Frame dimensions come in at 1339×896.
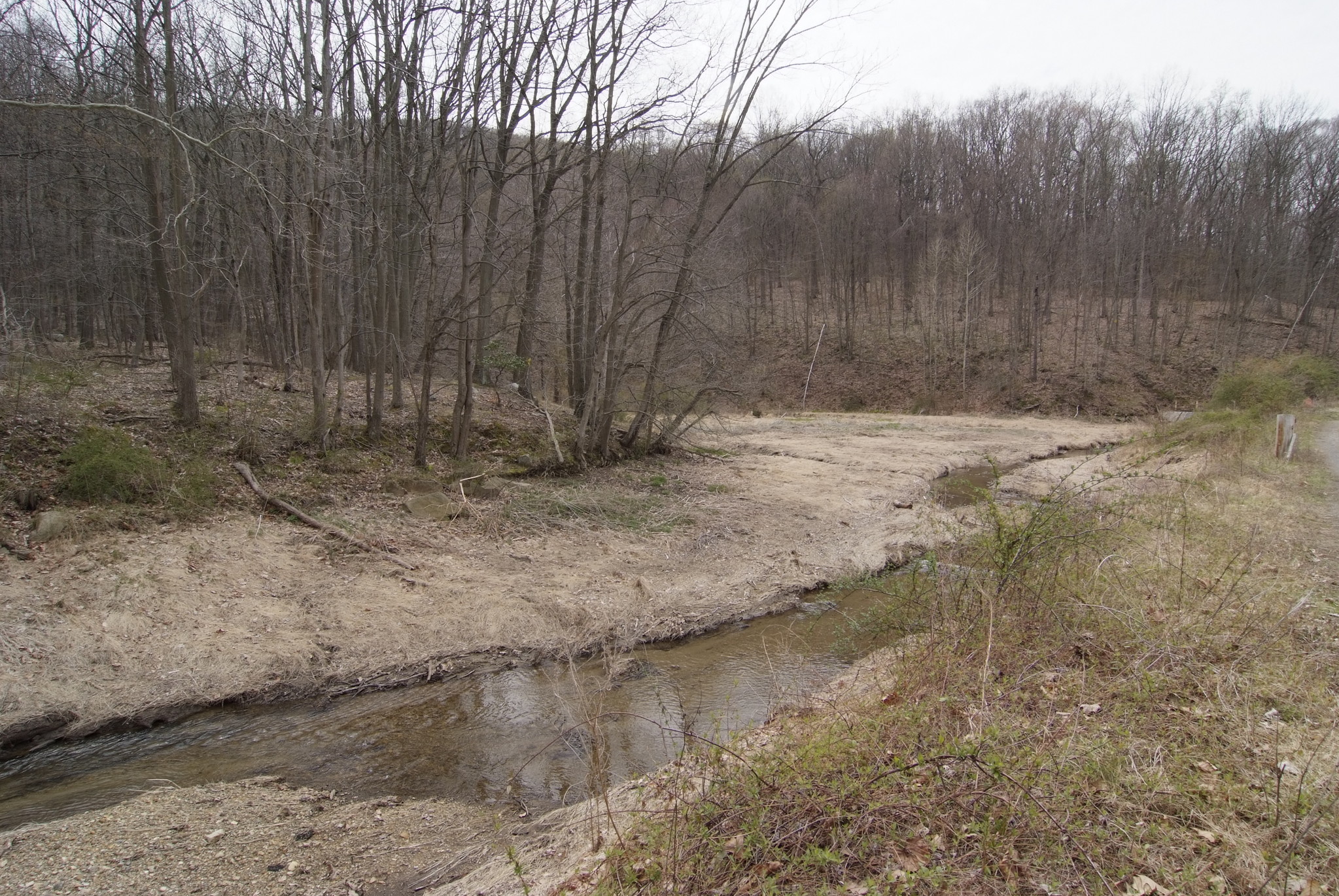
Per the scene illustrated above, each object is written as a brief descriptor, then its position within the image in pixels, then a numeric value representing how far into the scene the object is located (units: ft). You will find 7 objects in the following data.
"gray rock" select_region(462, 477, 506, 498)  40.70
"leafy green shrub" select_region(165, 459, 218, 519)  30.94
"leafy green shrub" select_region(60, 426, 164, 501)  29.55
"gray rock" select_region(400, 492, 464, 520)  36.83
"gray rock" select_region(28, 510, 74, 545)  26.35
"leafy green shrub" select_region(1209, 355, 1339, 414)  73.61
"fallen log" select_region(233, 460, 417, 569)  31.63
